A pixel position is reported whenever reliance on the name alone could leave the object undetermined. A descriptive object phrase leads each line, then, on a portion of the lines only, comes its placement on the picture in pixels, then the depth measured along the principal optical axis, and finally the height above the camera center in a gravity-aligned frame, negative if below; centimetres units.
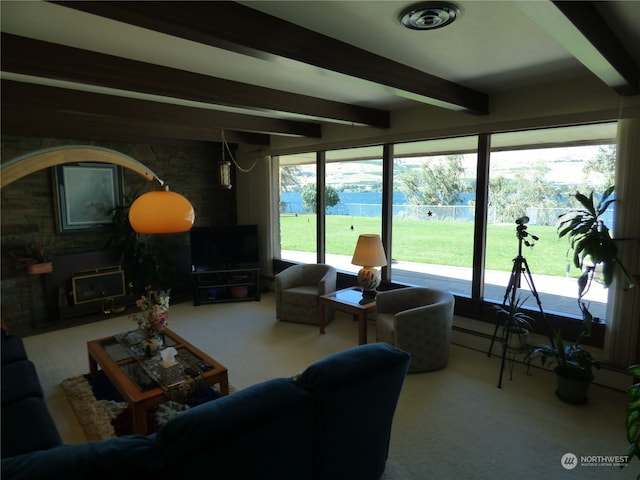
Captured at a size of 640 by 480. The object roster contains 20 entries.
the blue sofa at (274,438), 126 -87
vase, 305 -112
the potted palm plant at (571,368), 299 -133
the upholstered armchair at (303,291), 477 -111
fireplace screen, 520 -111
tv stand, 587 -123
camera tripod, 329 -63
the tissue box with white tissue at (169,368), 267 -120
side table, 400 -110
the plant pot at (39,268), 472 -77
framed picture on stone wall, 514 +17
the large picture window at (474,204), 350 -2
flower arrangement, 302 -87
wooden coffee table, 249 -123
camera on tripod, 327 -24
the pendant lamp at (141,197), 208 +6
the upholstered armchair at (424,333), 347 -120
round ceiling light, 186 +95
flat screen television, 588 -67
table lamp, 417 -63
